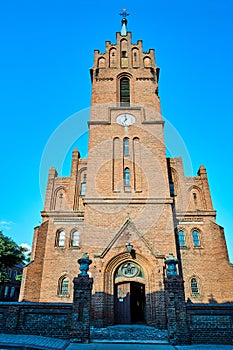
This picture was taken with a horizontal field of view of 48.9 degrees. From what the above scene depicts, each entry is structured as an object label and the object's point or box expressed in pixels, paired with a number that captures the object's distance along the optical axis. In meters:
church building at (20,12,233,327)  14.90
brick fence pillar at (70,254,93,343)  10.16
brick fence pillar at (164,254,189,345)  10.06
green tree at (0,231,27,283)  25.19
